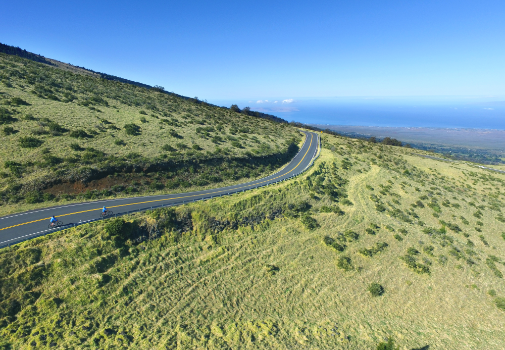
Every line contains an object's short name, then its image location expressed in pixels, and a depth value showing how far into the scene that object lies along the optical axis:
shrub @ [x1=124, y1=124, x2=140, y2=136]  41.41
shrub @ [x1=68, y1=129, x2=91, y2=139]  35.72
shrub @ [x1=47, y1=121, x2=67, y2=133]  35.27
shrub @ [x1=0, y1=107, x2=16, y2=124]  34.38
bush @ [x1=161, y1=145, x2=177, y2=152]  38.80
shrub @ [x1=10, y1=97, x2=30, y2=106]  40.51
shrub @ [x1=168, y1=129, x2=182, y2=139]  45.37
